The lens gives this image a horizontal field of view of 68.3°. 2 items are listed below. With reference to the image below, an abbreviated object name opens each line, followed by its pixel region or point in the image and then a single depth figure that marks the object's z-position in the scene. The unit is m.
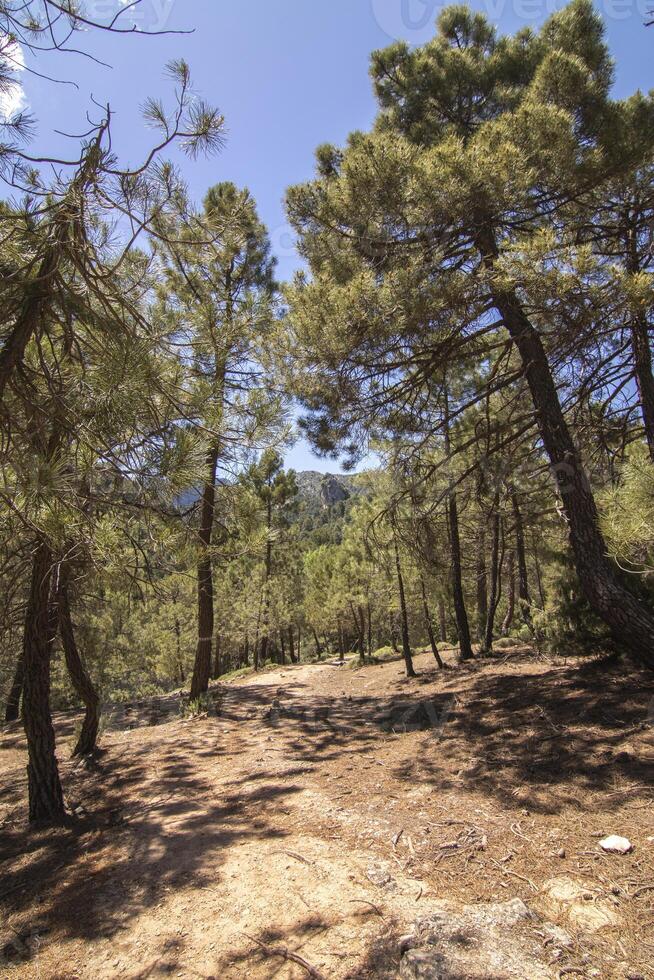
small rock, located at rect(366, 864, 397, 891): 2.59
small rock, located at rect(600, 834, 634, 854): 2.53
